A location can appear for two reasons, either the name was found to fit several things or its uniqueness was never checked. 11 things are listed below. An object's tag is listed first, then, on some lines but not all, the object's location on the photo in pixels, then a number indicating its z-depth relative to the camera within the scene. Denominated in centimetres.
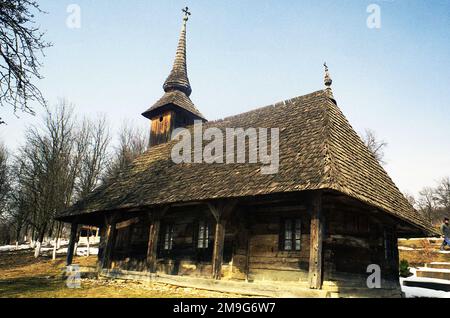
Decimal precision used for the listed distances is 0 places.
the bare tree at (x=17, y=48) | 671
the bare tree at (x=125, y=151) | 3693
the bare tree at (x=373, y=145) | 3581
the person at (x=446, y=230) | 1601
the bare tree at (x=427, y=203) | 5466
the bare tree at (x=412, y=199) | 5951
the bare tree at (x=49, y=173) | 2453
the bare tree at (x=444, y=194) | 5043
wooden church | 923
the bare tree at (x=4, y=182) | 3554
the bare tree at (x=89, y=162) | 2921
